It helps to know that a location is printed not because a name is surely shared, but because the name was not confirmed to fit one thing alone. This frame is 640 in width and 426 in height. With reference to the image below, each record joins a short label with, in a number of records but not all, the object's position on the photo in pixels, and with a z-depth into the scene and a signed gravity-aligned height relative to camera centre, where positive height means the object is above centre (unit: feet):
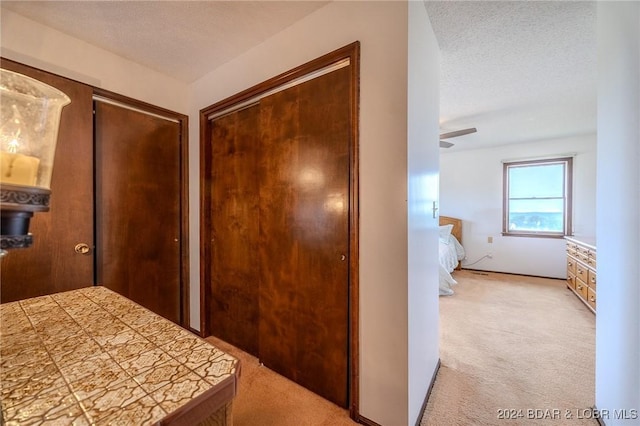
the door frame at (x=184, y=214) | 7.84 -0.11
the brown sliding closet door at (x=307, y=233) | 4.84 -0.47
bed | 11.38 -2.09
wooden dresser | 9.15 -2.34
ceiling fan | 10.41 +3.25
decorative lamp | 1.54 +0.43
